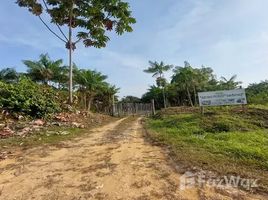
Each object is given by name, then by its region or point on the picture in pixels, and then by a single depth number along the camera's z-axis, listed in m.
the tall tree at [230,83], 21.94
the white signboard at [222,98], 6.50
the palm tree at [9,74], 14.57
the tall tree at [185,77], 21.03
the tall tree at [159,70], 23.36
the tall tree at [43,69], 14.00
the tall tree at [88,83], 13.75
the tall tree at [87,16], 8.61
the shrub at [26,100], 6.45
